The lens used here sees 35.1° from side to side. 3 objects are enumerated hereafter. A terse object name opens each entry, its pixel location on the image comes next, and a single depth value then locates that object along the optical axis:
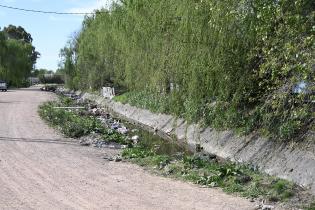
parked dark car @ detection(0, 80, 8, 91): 76.44
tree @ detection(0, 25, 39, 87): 93.69
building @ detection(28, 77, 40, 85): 136.73
